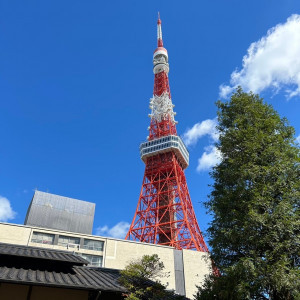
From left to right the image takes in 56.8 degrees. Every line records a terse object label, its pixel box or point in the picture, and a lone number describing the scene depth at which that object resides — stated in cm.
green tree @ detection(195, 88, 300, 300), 772
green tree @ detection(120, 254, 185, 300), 898
